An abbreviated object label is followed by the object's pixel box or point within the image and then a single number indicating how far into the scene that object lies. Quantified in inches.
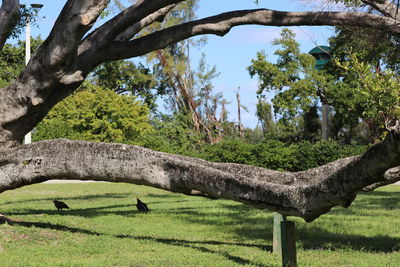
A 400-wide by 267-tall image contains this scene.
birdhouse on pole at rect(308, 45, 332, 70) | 1879.2
